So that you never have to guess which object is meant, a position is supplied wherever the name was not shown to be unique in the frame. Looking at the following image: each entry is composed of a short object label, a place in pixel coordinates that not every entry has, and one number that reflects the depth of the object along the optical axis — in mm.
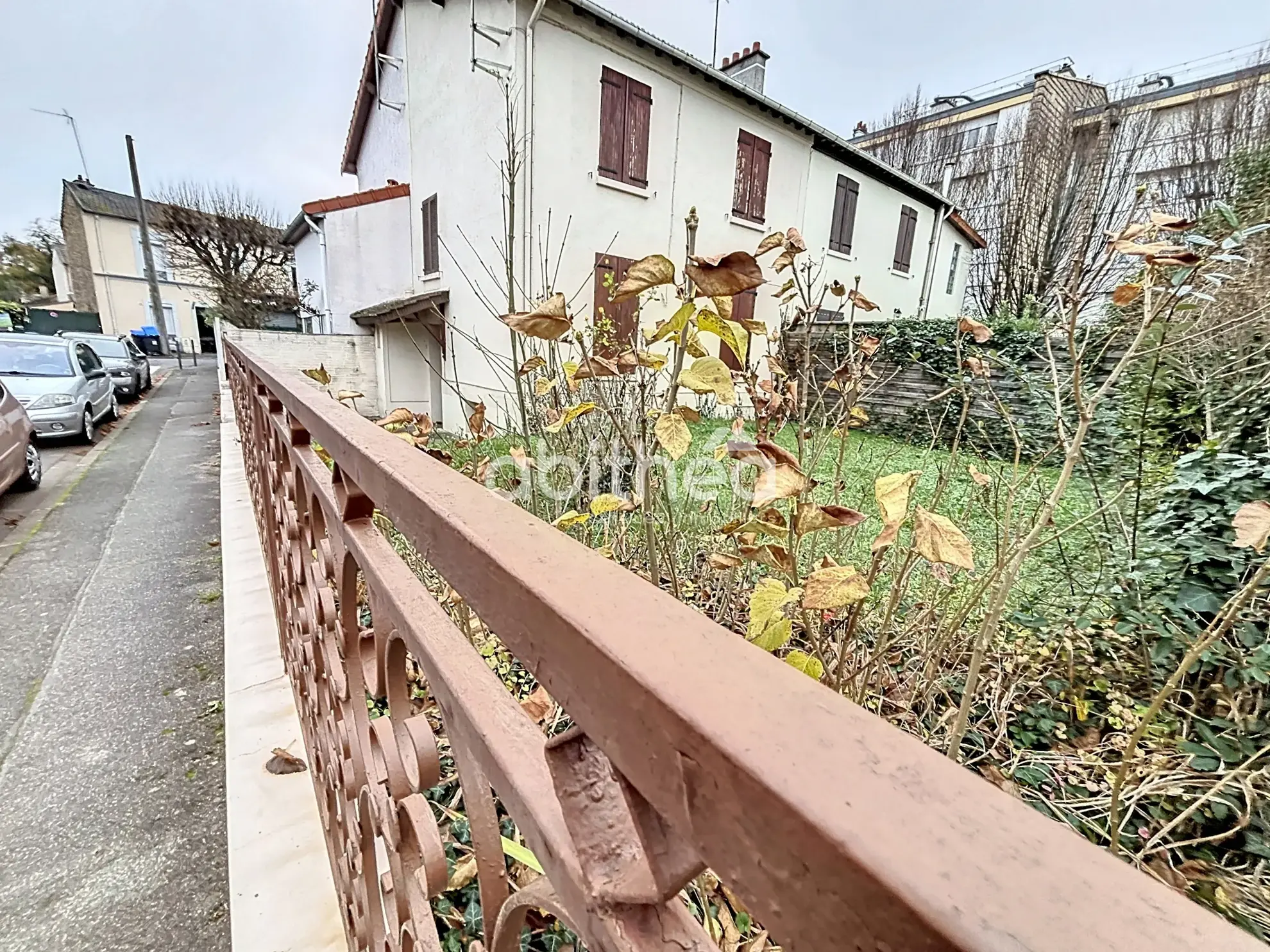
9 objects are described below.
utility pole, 18156
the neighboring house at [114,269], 25375
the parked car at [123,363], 11297
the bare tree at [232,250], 18359
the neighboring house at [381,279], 10234
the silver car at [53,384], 6879
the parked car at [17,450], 4793
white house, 7379
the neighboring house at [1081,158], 10828
